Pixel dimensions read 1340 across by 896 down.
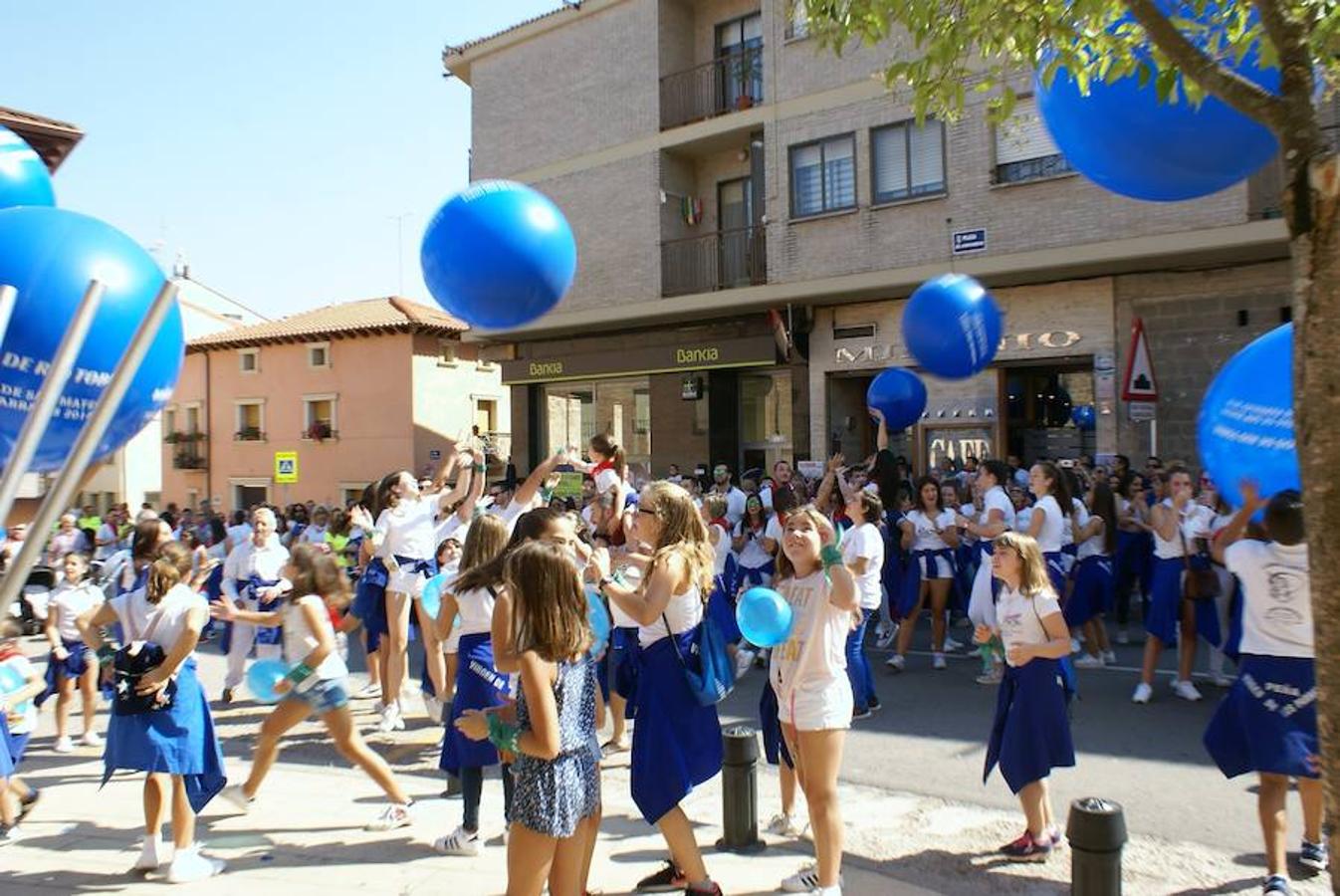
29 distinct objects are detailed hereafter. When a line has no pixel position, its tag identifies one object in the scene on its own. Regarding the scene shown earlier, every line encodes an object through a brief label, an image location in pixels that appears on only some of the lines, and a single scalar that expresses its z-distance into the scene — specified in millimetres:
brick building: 14797
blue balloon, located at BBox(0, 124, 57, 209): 4387
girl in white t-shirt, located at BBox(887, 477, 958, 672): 9461
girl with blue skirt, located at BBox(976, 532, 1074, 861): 4859
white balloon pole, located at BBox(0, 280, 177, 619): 1726
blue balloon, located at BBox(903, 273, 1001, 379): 9930
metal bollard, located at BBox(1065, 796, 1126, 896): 3688
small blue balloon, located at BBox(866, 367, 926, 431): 11688
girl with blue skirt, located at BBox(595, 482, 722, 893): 4324
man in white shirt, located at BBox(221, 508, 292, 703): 8875
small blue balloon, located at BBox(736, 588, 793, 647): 4227
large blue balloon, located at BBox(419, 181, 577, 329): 5852
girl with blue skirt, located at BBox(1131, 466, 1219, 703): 7715
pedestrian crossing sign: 22188
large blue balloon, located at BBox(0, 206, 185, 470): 3227
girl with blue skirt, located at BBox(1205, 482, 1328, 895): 4375
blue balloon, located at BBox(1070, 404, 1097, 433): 15594
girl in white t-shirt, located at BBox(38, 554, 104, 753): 7875
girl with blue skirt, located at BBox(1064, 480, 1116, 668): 8922
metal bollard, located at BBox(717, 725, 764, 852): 5105
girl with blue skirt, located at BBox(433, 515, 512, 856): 5203
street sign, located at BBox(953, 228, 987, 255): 15828
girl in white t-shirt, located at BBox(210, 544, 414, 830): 5359
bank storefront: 19453
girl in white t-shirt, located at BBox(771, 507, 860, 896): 4359
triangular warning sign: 11797
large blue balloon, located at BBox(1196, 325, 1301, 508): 4492
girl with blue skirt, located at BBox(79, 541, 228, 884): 4957
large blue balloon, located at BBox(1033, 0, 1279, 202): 5125
